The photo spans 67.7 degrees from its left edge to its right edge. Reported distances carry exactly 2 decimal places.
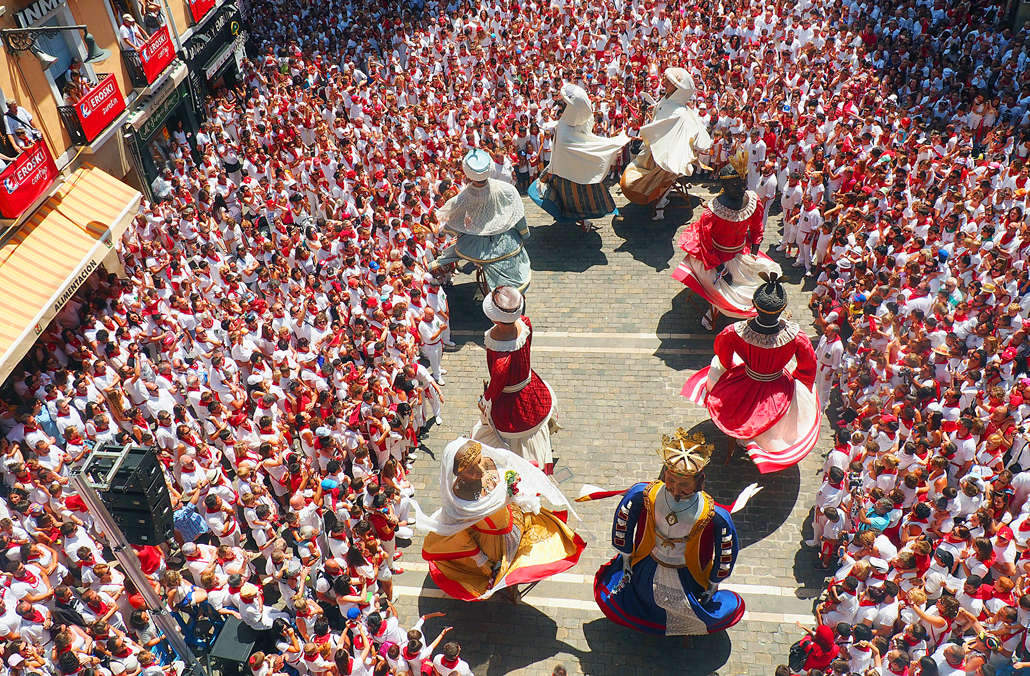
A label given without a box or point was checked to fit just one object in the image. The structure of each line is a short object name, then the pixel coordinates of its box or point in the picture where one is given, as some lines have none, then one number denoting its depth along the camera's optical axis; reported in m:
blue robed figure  6.84
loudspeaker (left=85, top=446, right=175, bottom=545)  5.71
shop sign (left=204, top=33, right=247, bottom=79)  18.12
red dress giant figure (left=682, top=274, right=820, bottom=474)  8.78
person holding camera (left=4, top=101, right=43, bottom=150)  10.78
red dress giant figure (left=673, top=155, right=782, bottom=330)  11.14
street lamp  10.91
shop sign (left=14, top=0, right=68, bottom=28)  11.36
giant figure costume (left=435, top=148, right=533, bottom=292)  11.80
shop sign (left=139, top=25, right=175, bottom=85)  14.42
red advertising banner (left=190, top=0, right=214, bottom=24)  17.08
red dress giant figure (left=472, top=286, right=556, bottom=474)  8.34
